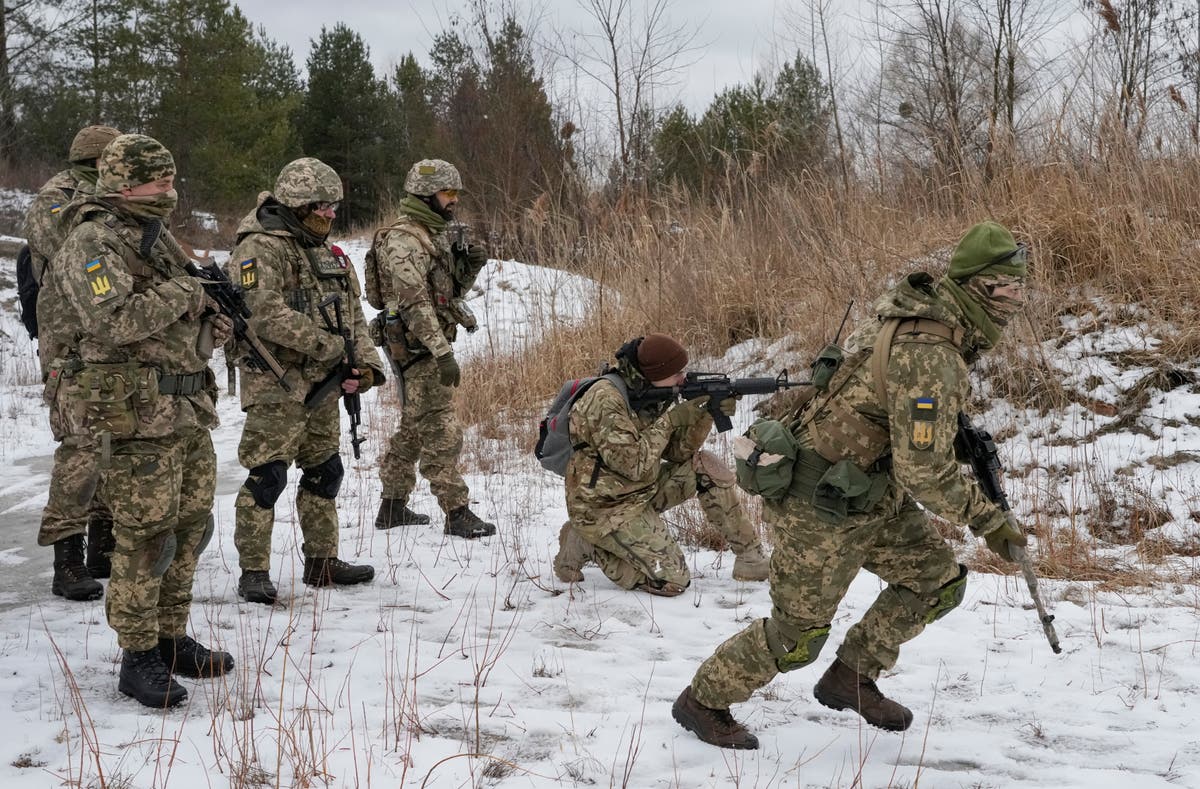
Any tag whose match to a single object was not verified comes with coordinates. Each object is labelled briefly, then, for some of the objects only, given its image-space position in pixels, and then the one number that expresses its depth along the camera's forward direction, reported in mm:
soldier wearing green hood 2709
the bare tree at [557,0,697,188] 9258
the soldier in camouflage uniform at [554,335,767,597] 4445
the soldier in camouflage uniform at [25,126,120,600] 4277
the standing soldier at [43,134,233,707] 3182
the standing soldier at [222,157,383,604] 4223
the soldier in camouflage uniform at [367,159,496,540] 5238
